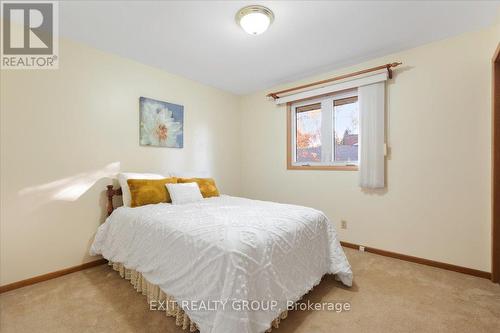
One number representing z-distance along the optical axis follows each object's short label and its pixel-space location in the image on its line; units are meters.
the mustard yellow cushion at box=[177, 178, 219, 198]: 2.94
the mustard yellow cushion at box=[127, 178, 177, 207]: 2.41
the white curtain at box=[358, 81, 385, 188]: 2.73
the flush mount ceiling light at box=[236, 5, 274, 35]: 1.91
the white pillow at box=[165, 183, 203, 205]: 2.56
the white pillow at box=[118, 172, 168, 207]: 2.47
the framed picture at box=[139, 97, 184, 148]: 2.95
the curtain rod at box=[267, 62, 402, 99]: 2.57
